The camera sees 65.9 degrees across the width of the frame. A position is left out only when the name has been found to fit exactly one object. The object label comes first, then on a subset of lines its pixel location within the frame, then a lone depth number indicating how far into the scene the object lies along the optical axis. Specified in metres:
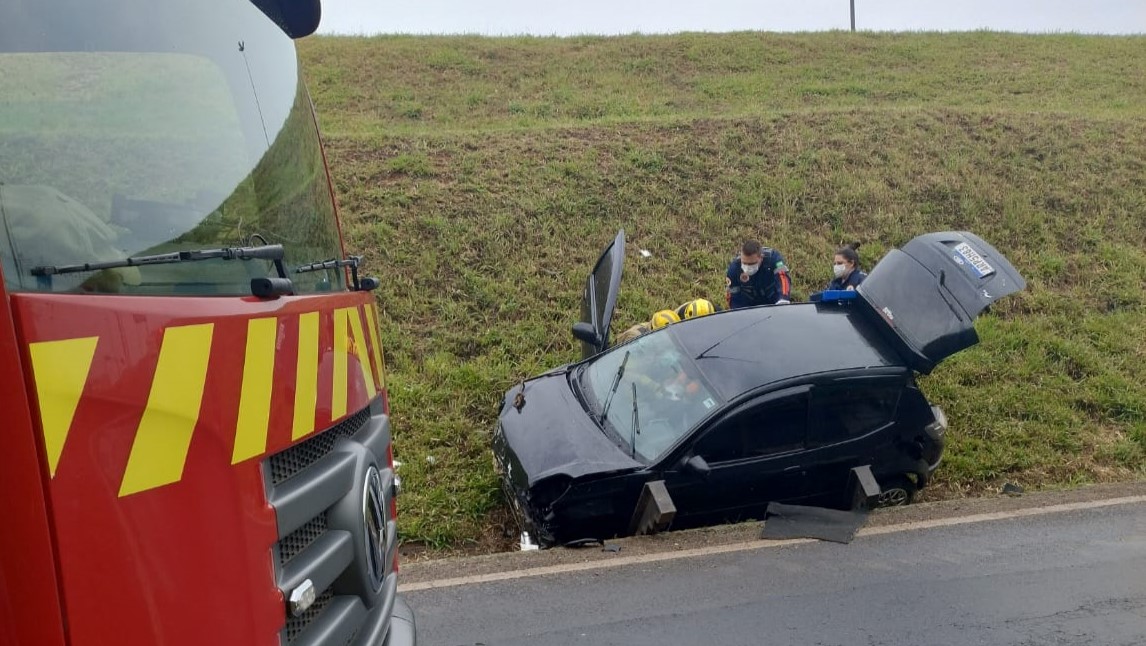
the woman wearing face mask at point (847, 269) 7.74
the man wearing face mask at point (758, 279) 8.07
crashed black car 5.11
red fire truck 1.38
